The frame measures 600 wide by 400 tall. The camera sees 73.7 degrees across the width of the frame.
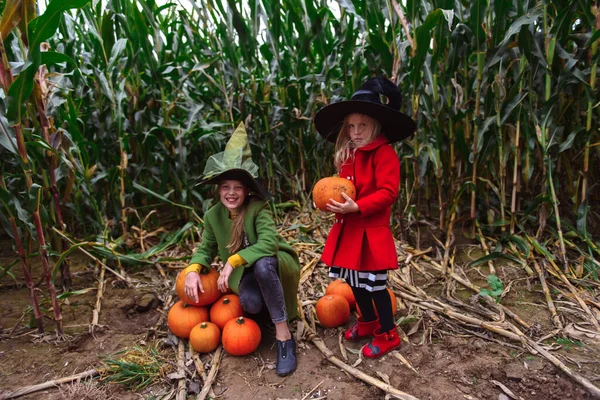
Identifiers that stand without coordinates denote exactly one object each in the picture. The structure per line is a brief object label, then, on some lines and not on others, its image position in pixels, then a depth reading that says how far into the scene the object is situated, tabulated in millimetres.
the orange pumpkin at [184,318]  2447
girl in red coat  2062
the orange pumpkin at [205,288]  2443
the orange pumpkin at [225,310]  2438
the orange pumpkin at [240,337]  2266
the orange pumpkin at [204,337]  2340
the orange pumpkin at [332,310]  2549
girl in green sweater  2244
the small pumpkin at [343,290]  2703
